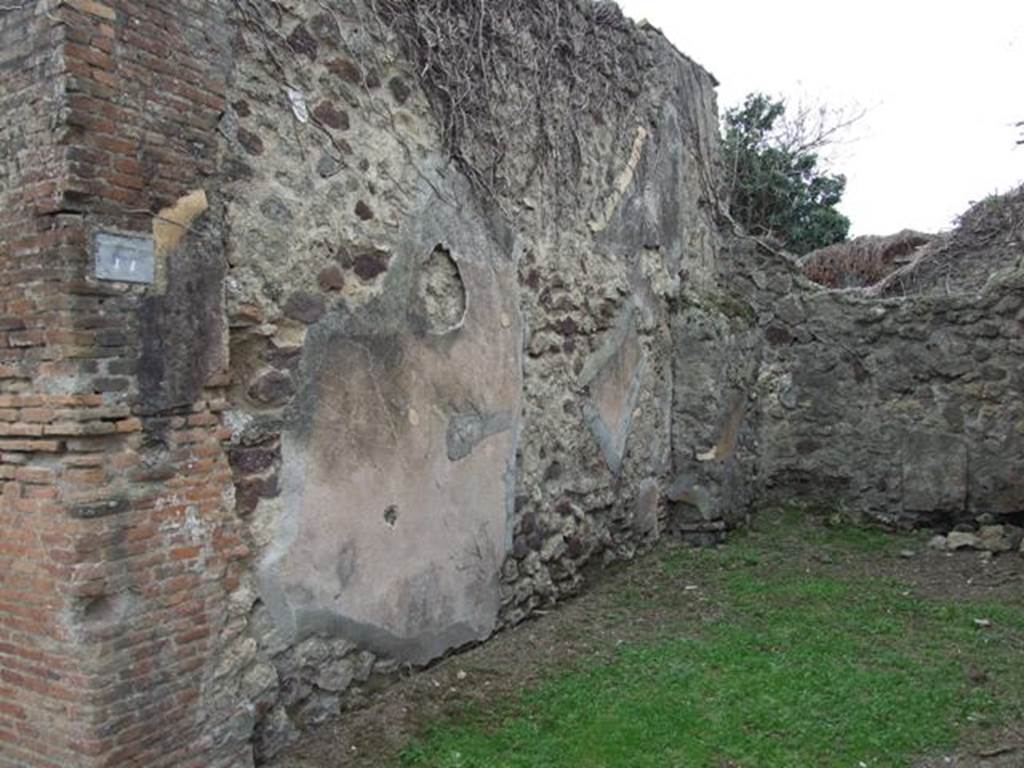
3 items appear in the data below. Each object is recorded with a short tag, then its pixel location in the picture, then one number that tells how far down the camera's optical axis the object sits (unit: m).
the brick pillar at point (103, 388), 2.83
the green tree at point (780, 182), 12.74
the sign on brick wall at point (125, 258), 2.87
